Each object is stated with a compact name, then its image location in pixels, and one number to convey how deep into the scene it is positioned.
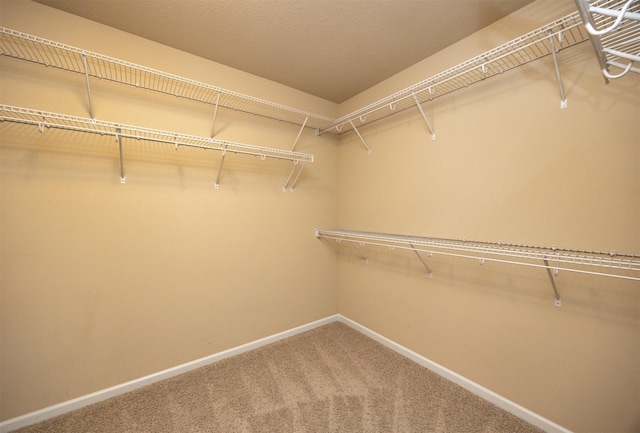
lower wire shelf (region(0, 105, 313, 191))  1.22
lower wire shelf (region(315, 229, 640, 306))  1.08
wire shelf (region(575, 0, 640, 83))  0.63
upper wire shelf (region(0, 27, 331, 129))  1.33
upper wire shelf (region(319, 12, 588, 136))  1.19
